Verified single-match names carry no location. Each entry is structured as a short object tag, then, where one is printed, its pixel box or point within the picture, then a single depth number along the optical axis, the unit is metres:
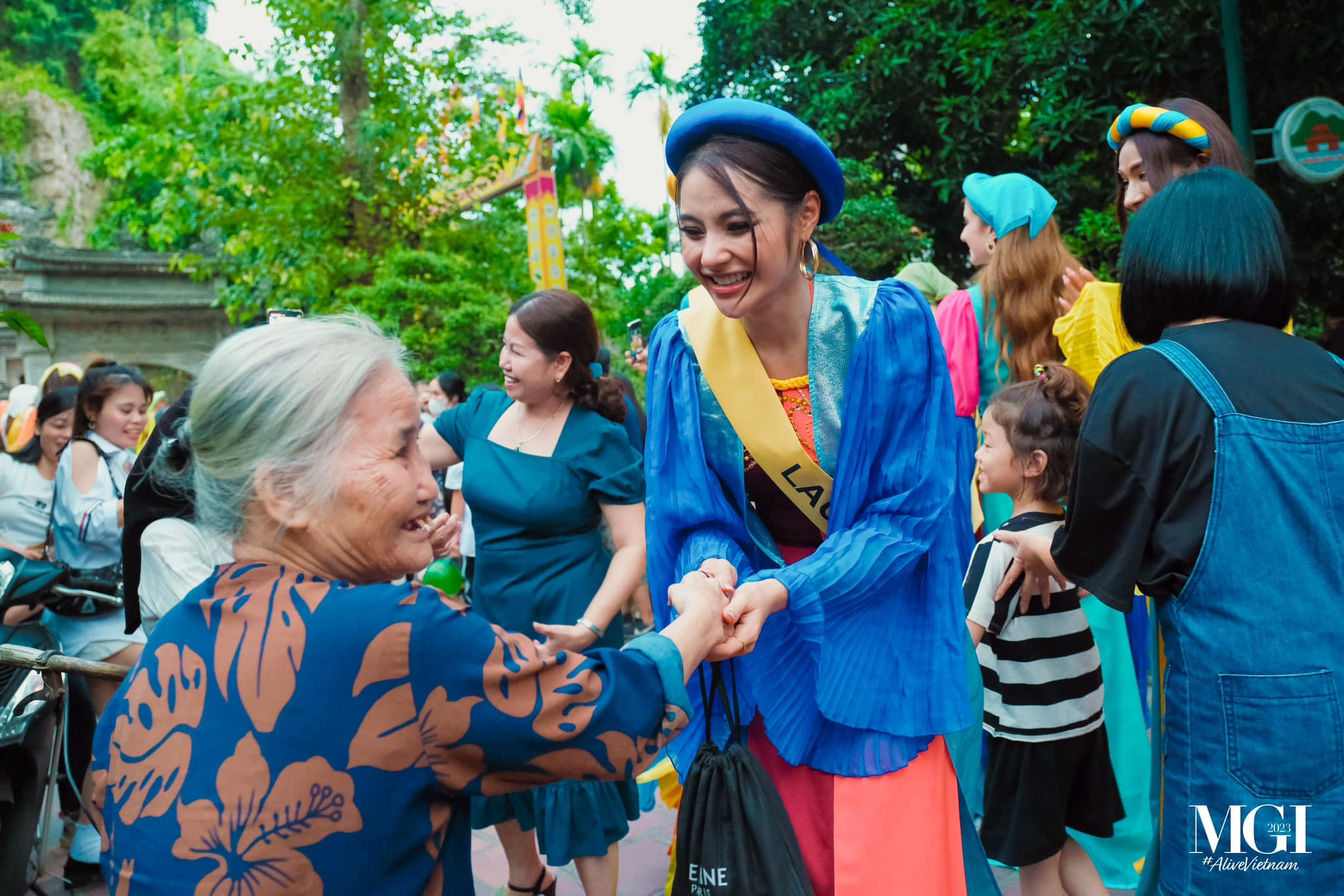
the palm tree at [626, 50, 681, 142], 23.12
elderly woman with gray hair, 1.26
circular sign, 6.47
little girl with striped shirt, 2.57
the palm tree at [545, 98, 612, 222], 24.22
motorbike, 3.10
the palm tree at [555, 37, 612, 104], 23.61
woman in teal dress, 3.01
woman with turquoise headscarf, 3.12
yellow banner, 12.25
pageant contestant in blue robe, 1.90
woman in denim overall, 1.63
